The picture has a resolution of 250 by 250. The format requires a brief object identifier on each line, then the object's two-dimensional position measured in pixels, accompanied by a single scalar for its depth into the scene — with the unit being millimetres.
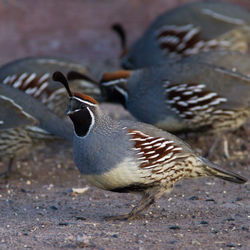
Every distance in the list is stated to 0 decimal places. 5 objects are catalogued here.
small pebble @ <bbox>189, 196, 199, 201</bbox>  11045
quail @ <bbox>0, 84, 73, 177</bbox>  12523
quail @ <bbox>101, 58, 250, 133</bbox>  13008
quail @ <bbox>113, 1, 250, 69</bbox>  16391
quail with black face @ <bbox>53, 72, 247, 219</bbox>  9312
